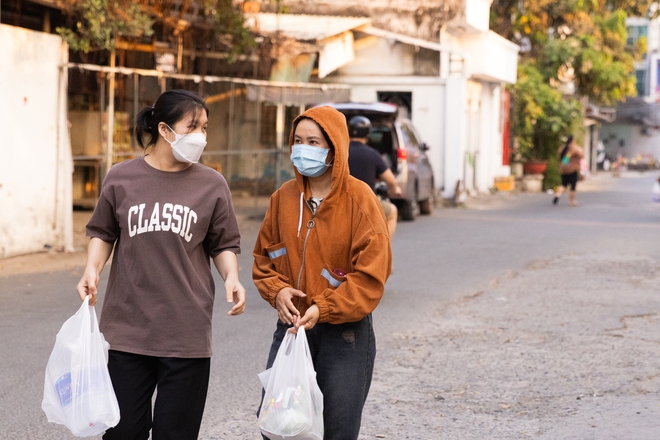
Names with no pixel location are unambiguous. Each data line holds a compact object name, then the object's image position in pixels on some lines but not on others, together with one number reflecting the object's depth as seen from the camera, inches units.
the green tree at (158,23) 548.4
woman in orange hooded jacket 146.3
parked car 699.4
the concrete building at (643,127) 2733.8
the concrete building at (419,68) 965.2
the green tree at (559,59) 1304.1
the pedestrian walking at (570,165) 982.4
